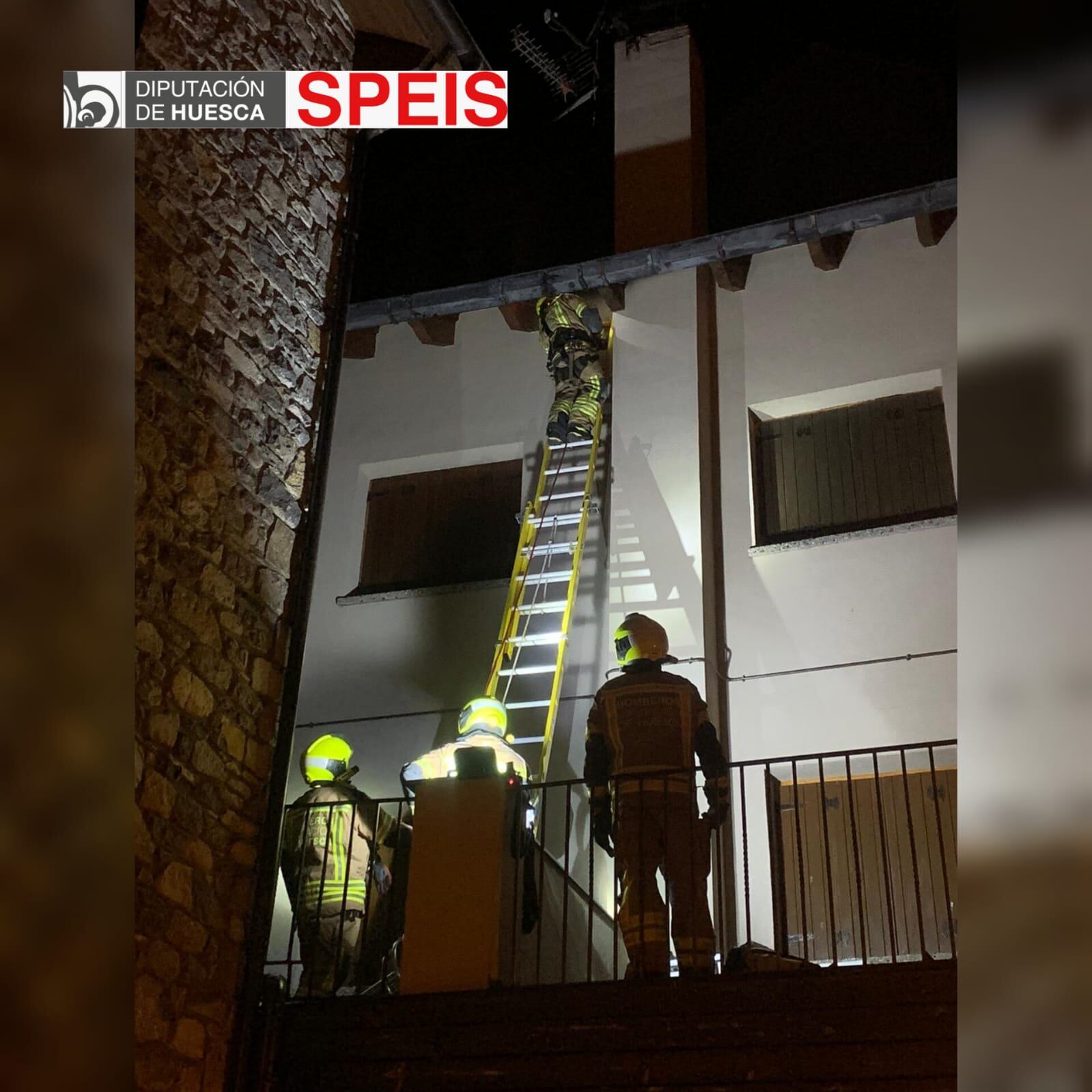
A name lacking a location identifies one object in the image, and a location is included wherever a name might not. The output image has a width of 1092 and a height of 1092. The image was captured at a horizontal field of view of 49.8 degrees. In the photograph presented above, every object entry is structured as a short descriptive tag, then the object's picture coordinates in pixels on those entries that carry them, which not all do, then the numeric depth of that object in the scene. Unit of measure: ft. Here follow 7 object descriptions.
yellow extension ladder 29.73
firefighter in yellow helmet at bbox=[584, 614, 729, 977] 18.03
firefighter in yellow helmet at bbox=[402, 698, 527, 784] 22.18
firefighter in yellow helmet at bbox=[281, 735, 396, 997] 20.34
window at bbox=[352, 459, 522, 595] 34.42
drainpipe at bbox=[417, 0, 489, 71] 24.94
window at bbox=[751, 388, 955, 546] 30.22
